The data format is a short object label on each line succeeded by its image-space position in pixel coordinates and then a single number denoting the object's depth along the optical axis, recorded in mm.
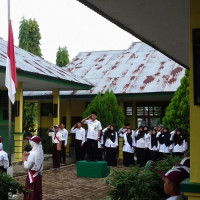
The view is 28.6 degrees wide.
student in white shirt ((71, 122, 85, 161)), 16838
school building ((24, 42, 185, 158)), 20047
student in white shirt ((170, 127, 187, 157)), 15289
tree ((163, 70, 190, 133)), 15992
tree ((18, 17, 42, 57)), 37062
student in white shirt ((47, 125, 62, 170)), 15305
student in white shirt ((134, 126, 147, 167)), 16875
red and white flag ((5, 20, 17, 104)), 10391
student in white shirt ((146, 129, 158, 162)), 16553
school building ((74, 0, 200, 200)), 3867
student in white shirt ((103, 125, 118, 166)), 16938
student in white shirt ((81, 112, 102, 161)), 15402
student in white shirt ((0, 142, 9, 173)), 8931
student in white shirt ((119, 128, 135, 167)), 17078
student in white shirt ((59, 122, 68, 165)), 16625
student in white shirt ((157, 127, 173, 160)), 15797
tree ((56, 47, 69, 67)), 45219
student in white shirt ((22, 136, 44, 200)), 8055
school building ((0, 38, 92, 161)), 13998
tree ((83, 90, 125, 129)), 18609
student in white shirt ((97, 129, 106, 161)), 17217
